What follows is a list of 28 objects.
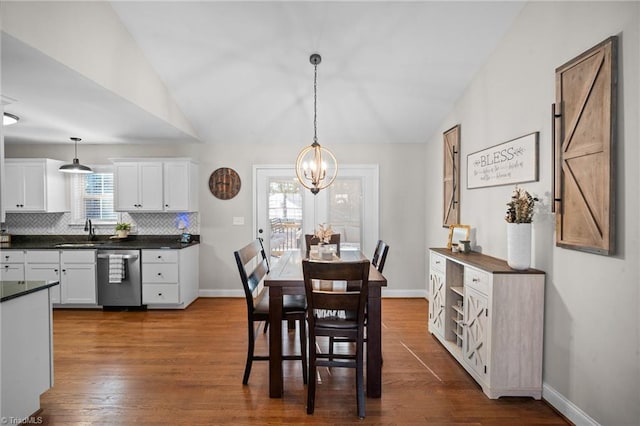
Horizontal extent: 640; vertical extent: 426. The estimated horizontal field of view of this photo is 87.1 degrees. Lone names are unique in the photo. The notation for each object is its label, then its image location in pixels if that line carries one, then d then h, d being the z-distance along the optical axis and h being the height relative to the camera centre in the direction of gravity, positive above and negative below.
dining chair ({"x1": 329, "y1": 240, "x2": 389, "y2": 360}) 2.61 -0.49
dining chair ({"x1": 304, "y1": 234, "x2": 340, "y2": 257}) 4.12 -0.38
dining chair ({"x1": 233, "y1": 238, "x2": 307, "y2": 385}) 2.59 -0.82
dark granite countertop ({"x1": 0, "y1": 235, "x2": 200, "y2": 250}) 4.50 -0.47
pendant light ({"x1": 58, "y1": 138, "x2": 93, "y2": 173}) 4.43 +0.55
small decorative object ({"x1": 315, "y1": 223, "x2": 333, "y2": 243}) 3.14 -0.23
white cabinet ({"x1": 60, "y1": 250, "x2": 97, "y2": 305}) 4.36 -0.88
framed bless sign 2.61 +0.40
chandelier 3.12 +0.42
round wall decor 5.07 +0.41
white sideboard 2.42 -0.89
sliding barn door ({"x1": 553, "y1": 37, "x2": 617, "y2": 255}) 1.89 +0.36
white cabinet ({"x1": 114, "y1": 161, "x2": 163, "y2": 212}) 4.72 +0.34
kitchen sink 4.47 -0.48
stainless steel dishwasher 4.39 -0.96
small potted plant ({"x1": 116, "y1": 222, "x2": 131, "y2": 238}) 4.89 -0.30
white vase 2.44 -0.26
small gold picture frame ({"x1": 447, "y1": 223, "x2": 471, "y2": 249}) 3.47 -0.26
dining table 2.47 -0.92
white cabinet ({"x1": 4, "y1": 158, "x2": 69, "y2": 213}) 4.68 +0.34
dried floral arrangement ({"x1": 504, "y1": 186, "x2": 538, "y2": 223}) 2.45 +0.00
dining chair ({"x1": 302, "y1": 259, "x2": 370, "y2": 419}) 2.18 -0.66
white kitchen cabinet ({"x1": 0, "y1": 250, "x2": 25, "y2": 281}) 4.32 -0.71
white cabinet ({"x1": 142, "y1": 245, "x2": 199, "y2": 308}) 4.43 -0.91
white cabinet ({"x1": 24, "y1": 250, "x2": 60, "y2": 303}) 4.34 -0.71
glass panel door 5.05 +0.07
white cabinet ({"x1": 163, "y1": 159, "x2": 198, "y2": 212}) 4.75 +0.34
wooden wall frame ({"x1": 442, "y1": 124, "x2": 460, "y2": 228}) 3.89 +0.37
